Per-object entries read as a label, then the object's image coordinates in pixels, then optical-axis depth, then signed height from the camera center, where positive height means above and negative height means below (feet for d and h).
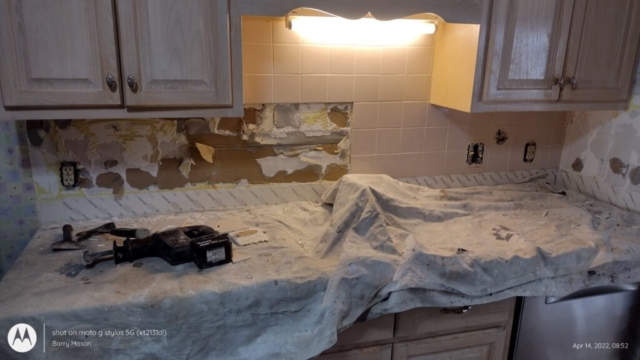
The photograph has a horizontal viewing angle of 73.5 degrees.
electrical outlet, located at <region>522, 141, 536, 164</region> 7.30 -1.03
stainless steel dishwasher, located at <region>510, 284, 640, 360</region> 5.33 -2.92
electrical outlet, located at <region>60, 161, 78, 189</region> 5.57 -1.19
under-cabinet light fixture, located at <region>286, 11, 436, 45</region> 5.78 +0.79
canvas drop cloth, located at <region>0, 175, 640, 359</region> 4.03 -1.95
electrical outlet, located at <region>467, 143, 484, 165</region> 7.06 -1.03
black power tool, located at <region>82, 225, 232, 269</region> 4.57 -1.77
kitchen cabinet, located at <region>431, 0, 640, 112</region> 5.41 +0.45
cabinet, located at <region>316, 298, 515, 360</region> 4.80 -2.84
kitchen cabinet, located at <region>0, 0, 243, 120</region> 4.25 +0.25
